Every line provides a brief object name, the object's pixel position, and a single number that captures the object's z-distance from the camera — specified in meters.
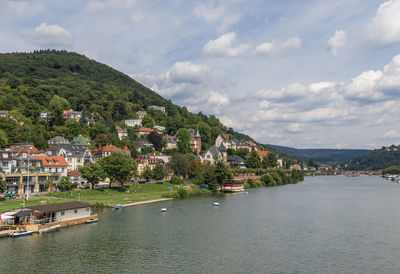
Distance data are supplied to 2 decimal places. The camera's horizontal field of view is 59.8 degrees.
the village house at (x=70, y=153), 108.94
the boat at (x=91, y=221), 62.38
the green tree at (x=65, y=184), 85.25
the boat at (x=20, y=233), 50.72
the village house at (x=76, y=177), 98.24
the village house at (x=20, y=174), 83.06
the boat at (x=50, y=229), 54.44
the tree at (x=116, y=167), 95.75
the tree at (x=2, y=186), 70.81
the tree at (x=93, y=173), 90.81
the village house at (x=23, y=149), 93.75
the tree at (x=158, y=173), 112.78
